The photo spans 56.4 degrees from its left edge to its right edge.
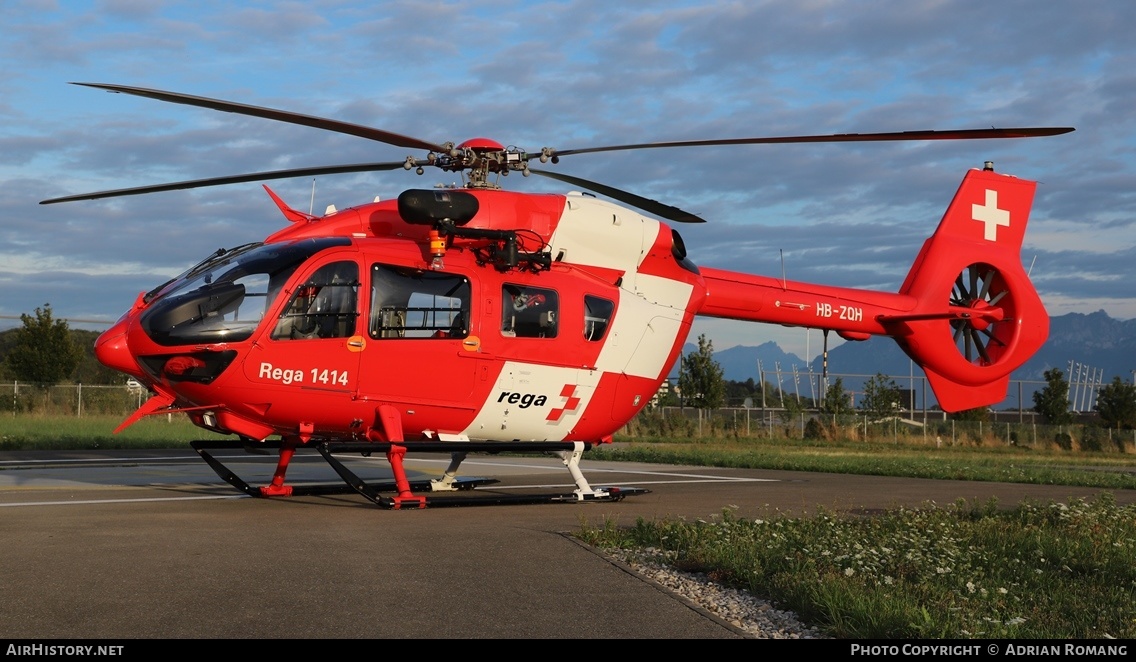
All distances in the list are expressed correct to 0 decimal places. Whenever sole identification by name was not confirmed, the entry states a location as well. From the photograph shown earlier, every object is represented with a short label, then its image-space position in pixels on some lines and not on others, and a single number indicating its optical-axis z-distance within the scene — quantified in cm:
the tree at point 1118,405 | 5097
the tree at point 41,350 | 3988
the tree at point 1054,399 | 5528
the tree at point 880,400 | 4547
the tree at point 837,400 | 4750
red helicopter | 1134
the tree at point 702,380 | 4812
